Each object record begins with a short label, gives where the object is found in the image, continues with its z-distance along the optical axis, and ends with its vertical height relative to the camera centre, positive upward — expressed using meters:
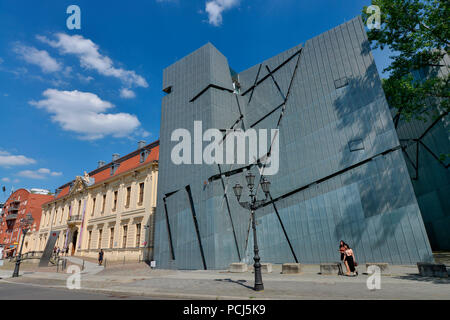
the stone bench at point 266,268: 13.35 -1.43
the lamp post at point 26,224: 18.19 +2.32
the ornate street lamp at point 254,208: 8.15 +1.18
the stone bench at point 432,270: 9.03 -1.38
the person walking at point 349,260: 10.84 -1.04
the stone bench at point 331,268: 11.36 -1.39
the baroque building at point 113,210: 26.73 +4.86
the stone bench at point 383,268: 10.76 -1.42
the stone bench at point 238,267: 14.71 -1.47
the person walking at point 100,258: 24.21 -0.83
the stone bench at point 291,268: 12.38 -1.40
